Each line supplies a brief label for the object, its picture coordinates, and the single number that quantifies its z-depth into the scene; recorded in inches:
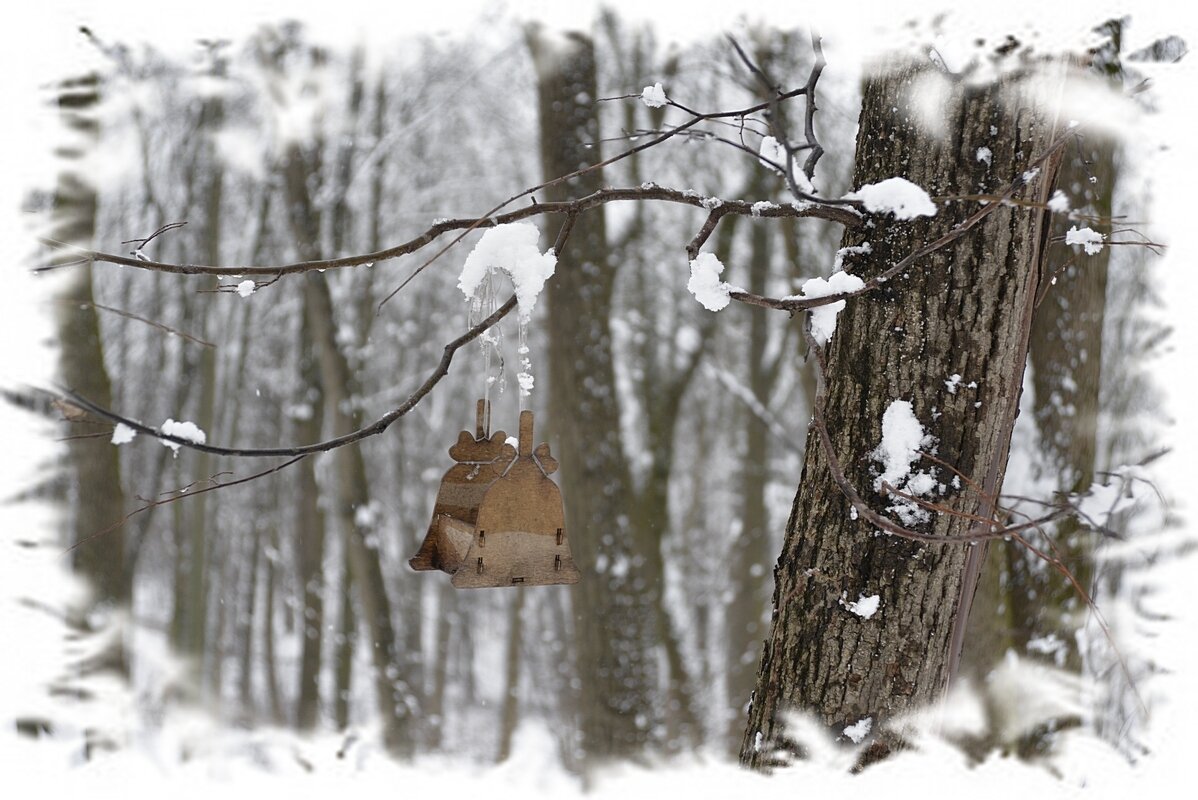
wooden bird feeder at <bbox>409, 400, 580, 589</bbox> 82.4
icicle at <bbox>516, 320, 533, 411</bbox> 78.0
